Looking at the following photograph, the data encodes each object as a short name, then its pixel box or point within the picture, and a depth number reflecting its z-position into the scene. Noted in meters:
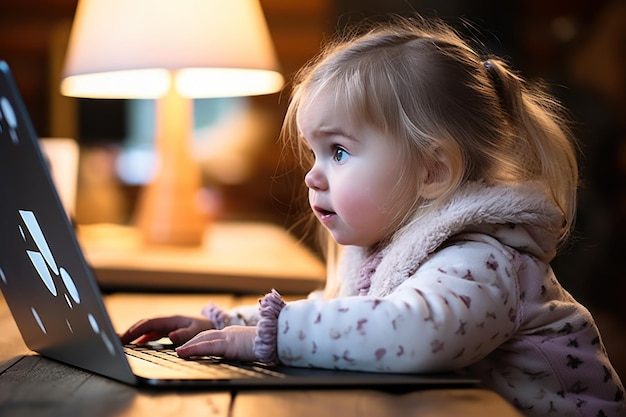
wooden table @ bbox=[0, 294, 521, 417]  1.12
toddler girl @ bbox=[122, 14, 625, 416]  1.24
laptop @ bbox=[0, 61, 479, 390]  1.15
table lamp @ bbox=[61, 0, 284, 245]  2.10
